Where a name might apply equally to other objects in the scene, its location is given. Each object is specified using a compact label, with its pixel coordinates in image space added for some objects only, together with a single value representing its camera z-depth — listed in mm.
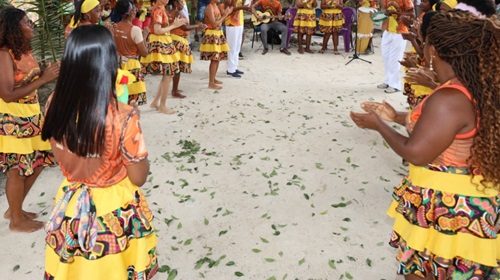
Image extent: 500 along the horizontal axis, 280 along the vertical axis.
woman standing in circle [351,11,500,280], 1902
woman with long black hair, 1801
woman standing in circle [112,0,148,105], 5066
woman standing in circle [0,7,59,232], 3049
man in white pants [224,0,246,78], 8258
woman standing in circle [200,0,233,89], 7426
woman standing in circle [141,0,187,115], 6156
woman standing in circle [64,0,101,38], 4352
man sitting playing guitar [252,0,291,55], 10914
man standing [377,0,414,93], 7078
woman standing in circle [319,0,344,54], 10359
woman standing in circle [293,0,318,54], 10594
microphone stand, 10359
